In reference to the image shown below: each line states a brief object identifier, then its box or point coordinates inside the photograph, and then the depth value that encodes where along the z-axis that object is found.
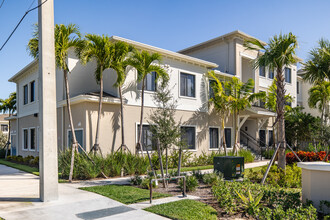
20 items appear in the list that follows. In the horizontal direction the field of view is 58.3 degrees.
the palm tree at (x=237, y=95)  19.53
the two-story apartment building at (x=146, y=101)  15.20
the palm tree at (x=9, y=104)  29.75
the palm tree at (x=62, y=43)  12.31
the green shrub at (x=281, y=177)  10.34
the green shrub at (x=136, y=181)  10.48
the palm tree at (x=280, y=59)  11.05
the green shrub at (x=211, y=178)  10.29
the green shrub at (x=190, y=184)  9.30
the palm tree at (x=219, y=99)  19.05
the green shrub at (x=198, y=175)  11.49
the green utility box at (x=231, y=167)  11.16
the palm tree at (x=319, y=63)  15.49
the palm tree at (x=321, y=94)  21.12
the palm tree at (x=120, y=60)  13.84
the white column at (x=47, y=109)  7.96
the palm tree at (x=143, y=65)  14.55
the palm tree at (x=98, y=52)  13.39
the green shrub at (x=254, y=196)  7.04
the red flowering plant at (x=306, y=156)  14.56
